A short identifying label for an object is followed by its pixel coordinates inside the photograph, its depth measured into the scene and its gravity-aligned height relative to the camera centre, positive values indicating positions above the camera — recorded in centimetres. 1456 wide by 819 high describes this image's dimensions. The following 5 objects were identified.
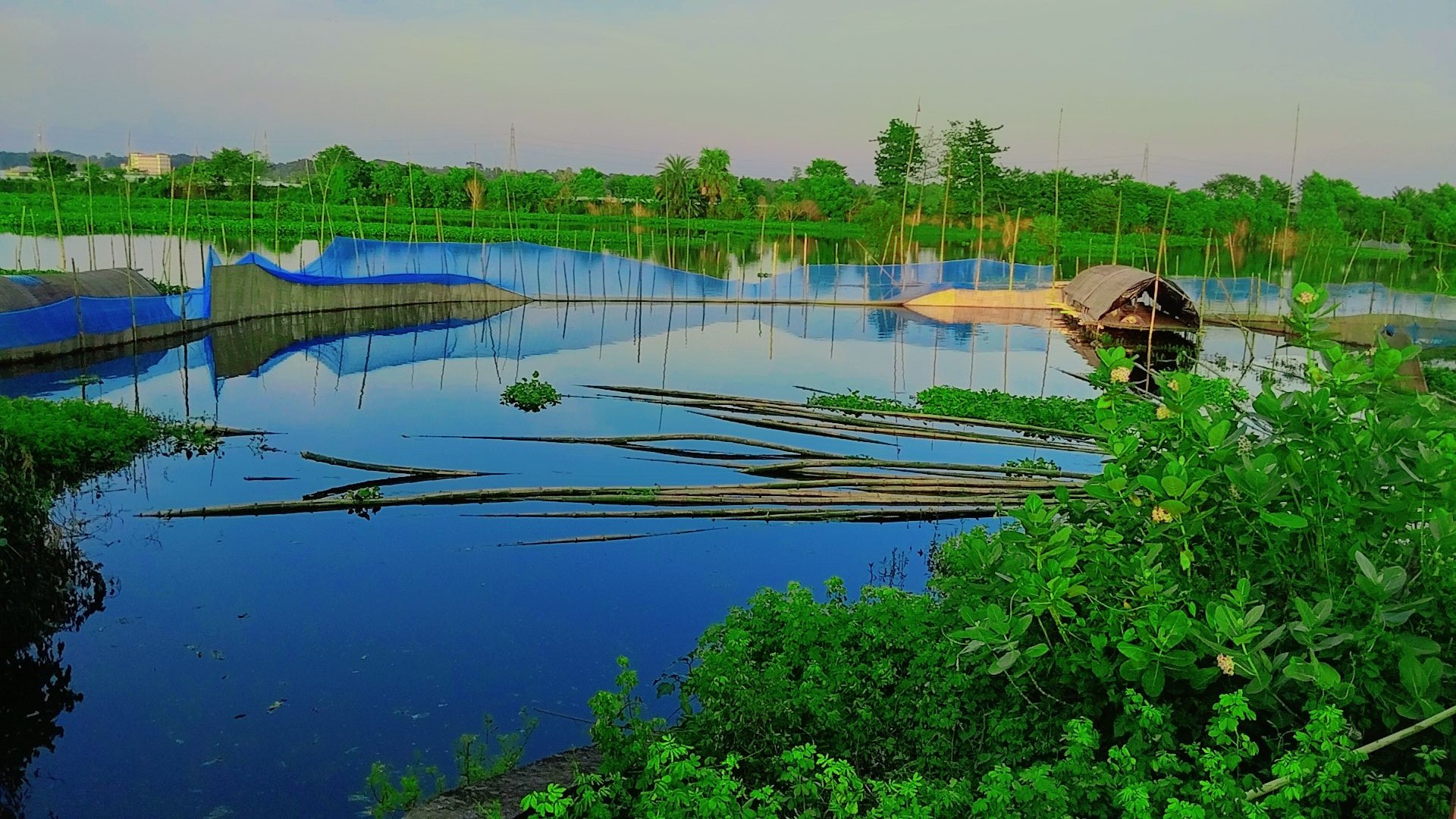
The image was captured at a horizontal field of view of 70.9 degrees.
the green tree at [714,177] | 5584 +365
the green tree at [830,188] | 5875 +357
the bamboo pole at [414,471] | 847 -196
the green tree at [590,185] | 5912 +315
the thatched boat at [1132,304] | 1928 -87
